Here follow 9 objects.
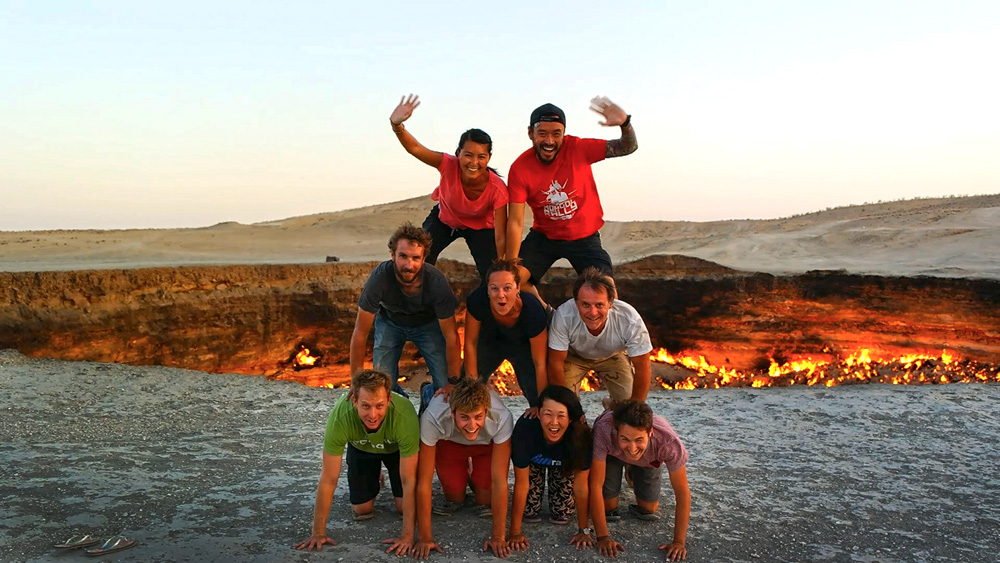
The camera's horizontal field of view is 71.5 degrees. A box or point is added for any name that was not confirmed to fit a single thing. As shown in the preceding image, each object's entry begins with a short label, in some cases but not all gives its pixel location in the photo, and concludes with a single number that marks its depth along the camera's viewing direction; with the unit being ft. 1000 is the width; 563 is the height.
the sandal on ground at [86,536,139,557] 13.00
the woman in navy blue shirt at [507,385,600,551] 13.34
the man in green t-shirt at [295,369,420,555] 13.00
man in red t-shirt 17.19
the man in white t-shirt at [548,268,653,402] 14.42
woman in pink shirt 17.04
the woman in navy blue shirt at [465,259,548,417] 14.44
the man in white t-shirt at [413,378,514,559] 13.01
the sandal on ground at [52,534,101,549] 13.19
